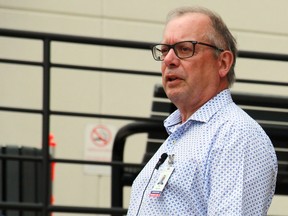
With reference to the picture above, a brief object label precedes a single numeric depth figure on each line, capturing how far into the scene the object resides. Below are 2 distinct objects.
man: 5.11
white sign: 13.79
